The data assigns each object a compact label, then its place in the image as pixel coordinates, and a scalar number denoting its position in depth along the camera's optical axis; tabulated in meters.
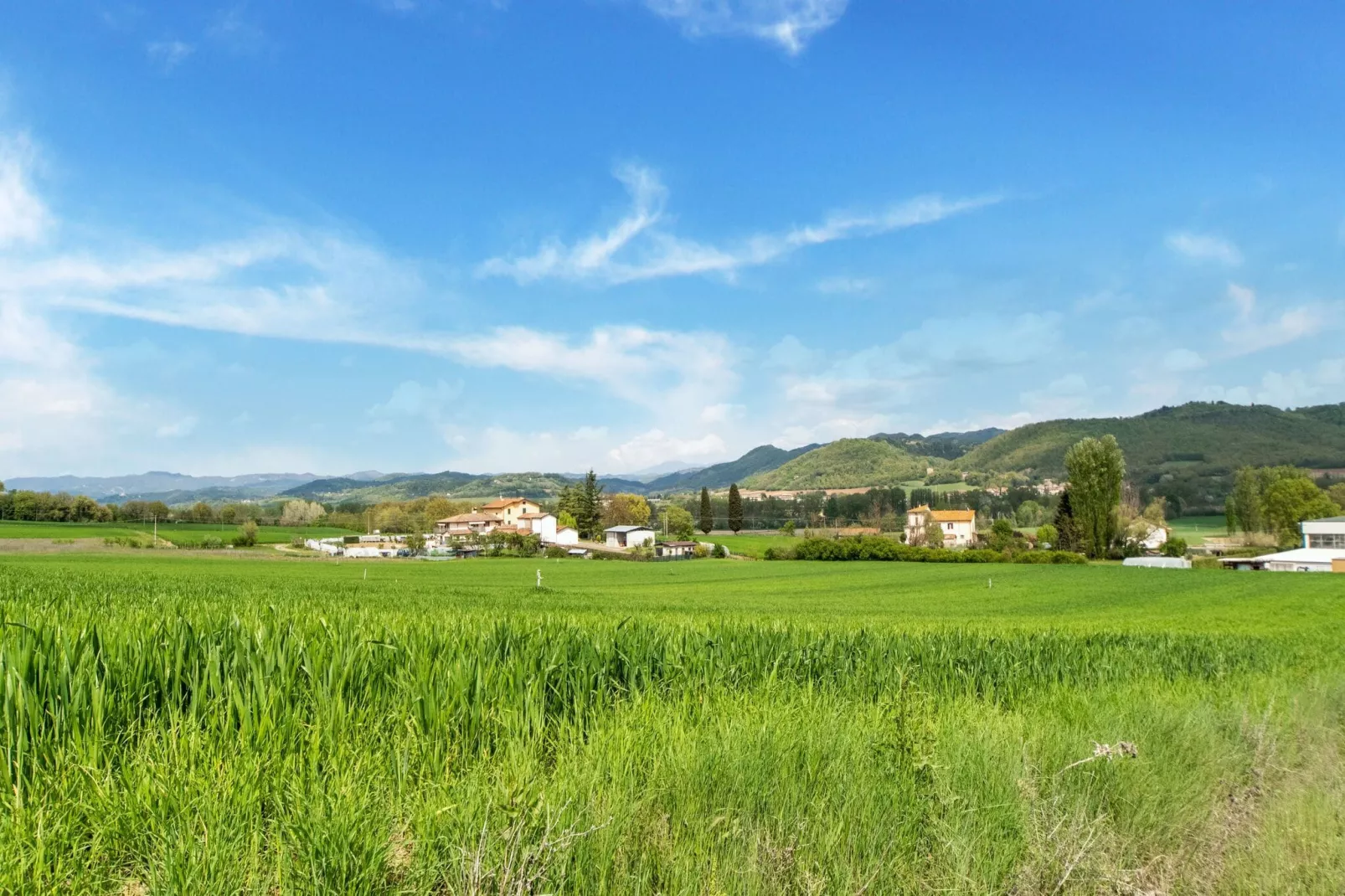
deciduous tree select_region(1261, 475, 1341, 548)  110.88
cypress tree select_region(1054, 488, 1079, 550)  100.94
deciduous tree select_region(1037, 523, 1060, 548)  109.62
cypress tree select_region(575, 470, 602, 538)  147.88
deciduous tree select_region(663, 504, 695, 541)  152.12
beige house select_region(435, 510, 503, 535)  150.30
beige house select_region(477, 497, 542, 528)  156.75
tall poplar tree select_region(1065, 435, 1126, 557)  98.75
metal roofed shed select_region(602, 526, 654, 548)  128.12
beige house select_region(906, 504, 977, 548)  141.50
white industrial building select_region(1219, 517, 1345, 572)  80.94
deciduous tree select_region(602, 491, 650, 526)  168.38
